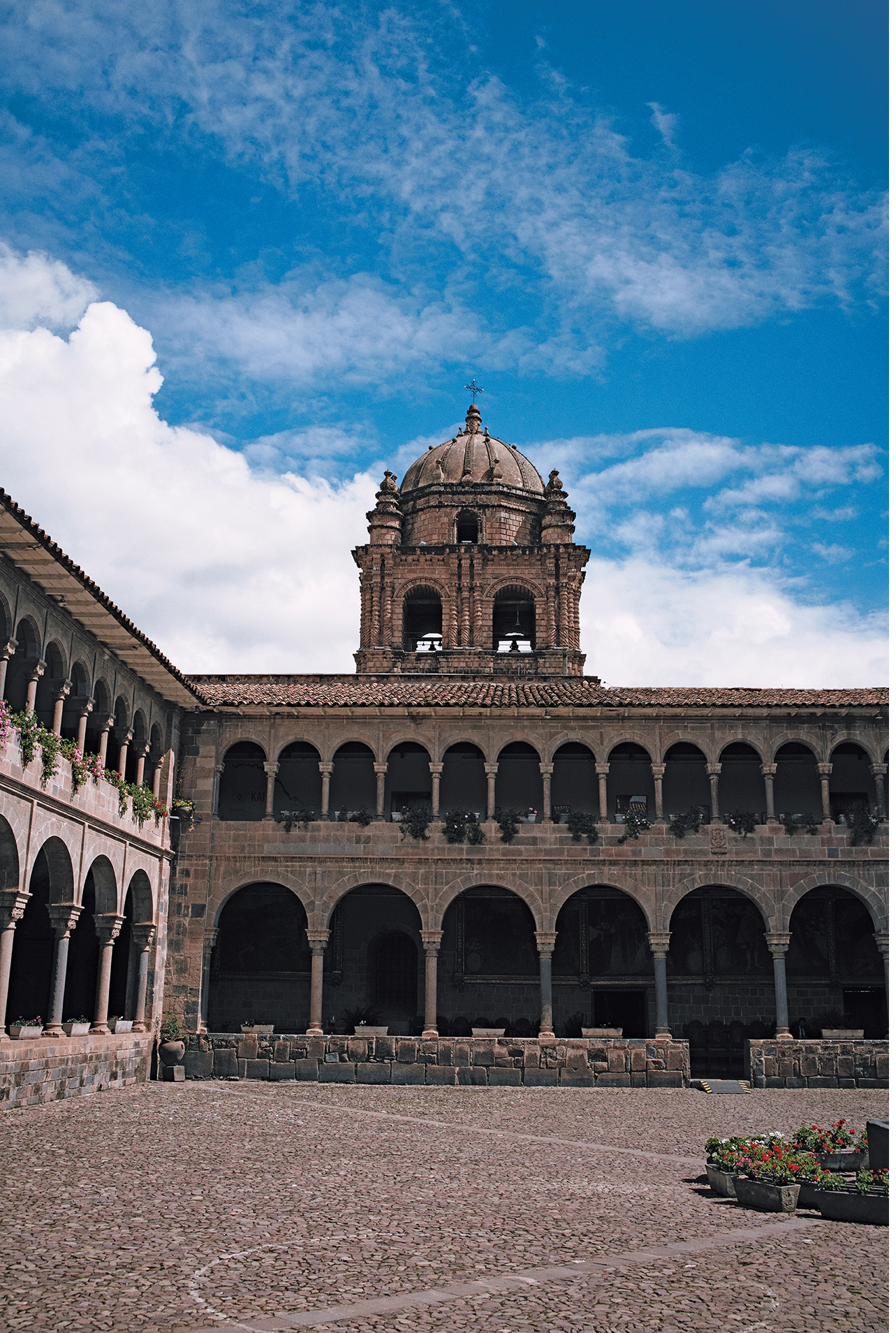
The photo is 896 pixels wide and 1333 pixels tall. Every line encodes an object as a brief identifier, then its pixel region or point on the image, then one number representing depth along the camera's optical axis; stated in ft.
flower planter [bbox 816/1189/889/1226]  32.58
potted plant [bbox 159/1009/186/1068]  79.10
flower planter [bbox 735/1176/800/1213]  34.14
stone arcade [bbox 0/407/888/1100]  77.25
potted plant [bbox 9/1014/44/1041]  62.28
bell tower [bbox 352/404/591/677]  119.03
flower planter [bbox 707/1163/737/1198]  36.81
